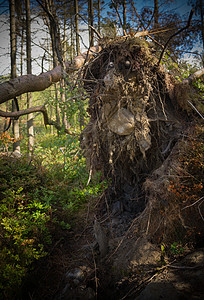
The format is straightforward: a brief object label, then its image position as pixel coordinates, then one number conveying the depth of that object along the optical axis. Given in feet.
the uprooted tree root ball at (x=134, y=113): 10.21
